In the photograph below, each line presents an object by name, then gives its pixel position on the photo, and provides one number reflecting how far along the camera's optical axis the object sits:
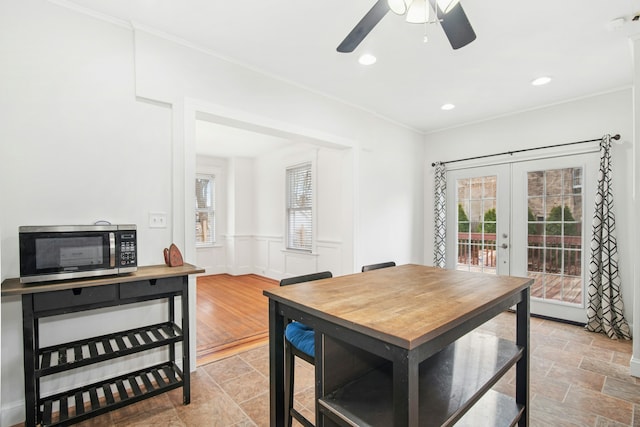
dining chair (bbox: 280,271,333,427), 1.51
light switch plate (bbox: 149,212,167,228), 2.38
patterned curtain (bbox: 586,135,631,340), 3.29
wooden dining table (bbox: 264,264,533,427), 1.00
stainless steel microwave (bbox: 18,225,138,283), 1.67
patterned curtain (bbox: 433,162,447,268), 4.80
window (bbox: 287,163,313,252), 5.68
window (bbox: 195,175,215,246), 6.72
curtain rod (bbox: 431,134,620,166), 3.33
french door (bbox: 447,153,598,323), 3.67
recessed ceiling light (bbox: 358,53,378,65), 2.73
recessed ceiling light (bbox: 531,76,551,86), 3.15
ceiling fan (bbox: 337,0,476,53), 1.55
